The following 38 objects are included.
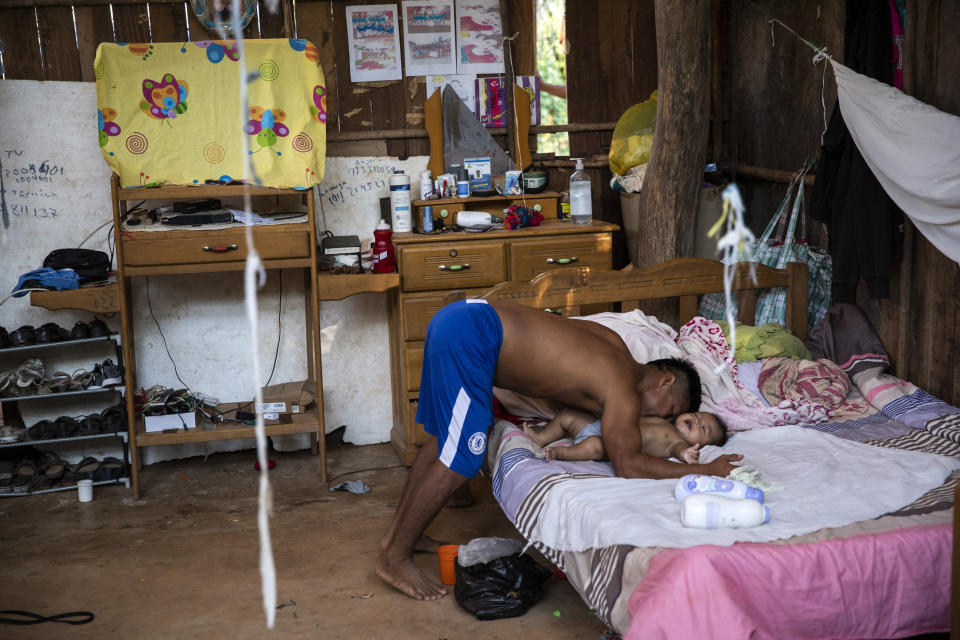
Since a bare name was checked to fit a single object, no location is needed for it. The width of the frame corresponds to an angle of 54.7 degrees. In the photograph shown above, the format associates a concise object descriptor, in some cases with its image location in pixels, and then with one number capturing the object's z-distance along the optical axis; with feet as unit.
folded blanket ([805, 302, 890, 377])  12.12
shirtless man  9.51
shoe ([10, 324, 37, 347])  13.24
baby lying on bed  10.12
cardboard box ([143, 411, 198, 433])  13.70
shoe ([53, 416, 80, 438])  13.52
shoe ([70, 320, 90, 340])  13.55
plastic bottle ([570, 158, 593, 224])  14.47
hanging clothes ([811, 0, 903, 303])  11.34
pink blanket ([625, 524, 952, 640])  6.85
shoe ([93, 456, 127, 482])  13.84
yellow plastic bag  14.83
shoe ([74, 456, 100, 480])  13.78
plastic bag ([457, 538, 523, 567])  9.87
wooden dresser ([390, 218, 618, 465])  13.75
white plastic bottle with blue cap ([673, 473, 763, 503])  8.30
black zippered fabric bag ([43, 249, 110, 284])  13.26
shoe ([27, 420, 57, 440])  13.50
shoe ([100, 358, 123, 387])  13.57
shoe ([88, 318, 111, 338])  13.61
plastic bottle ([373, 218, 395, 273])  13.60
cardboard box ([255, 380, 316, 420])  14.06
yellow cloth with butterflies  12.85
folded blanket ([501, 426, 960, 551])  7.91
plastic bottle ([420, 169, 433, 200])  14.60
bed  7.11
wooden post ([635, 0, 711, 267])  12.88
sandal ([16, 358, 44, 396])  13.38
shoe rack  13.42
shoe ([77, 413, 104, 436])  13.61
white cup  13.32
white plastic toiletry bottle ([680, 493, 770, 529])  7.87
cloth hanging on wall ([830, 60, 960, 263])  10.11
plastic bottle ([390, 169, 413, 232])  14.30
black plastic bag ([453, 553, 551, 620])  9.48
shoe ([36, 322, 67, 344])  13.38
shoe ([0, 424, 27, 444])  13.51
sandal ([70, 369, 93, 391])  13.55
